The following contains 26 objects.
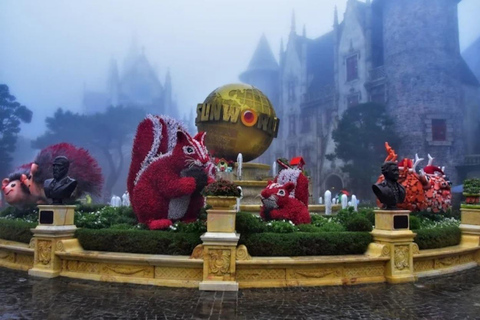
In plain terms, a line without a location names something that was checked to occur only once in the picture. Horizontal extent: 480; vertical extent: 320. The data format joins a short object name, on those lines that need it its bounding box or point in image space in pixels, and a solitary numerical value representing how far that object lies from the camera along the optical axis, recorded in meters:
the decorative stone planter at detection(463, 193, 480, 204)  10.80
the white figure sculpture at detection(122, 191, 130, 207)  18.55
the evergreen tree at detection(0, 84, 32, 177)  43.84
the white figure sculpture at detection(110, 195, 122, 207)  20.92
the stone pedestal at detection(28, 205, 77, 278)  7.96
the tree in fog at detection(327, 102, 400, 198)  35.69
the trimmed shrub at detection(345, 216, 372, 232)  8.40
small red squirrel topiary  10.02
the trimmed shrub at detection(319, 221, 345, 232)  9.10
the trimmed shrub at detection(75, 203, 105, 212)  14.58
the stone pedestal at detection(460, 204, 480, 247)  10.02
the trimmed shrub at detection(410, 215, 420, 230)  9.44
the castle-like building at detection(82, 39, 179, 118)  70.88
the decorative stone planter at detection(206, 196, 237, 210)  7.29
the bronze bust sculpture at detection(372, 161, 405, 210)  8.28
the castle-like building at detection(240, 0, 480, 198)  35.81
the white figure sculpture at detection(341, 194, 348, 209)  19.67
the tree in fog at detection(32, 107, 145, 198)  51.78
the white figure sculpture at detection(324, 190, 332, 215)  15.53
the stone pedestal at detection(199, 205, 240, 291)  6.91
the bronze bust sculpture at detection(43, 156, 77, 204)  8.68
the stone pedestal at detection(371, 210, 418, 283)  7.78
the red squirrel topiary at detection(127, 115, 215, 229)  9.21
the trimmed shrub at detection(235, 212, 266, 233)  7.68
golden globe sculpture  15.38
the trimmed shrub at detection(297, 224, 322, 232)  9.06
